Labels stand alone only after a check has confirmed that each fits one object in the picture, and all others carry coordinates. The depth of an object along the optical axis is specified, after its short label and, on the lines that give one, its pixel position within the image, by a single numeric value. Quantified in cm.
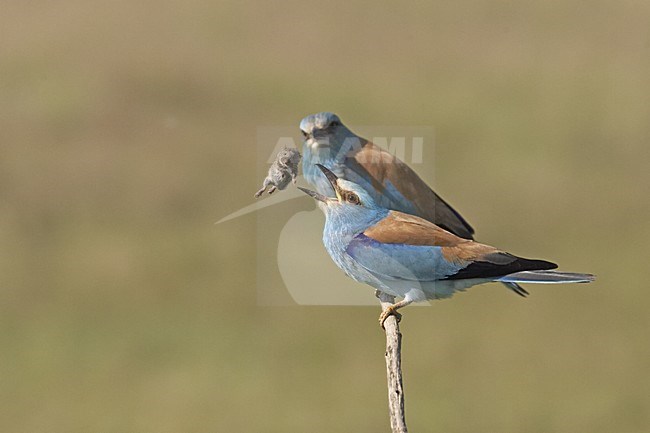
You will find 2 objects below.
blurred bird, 736
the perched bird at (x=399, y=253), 578
